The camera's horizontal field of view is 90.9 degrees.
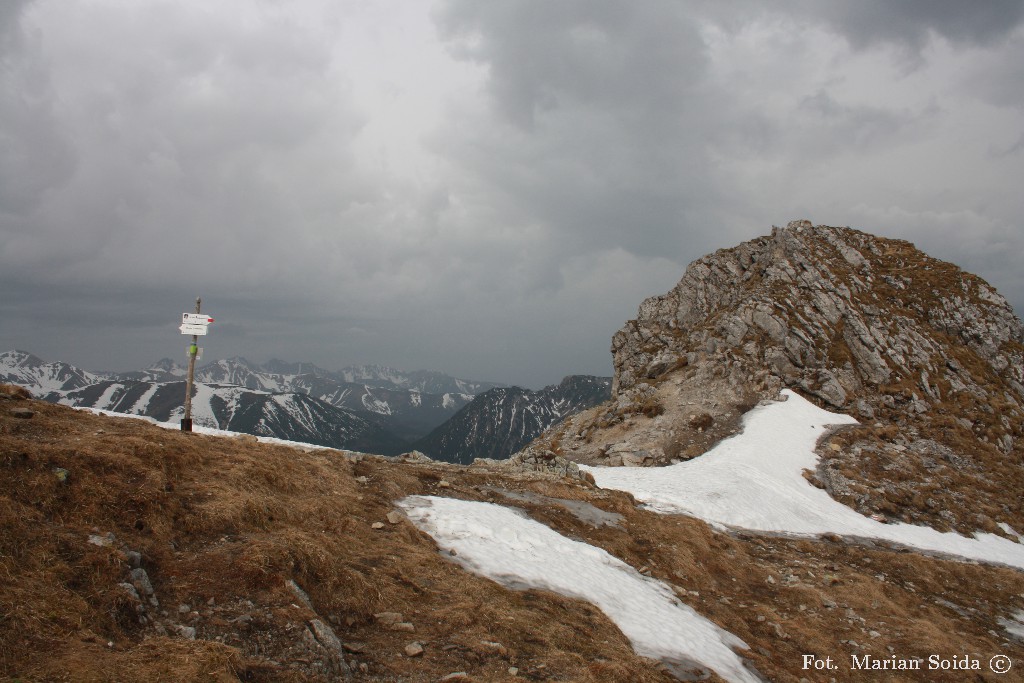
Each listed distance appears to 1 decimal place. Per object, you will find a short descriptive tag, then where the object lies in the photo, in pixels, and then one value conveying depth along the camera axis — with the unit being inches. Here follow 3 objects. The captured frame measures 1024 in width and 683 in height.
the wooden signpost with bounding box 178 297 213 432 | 916.0
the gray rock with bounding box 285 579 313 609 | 412.9
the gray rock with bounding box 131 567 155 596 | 375.6
